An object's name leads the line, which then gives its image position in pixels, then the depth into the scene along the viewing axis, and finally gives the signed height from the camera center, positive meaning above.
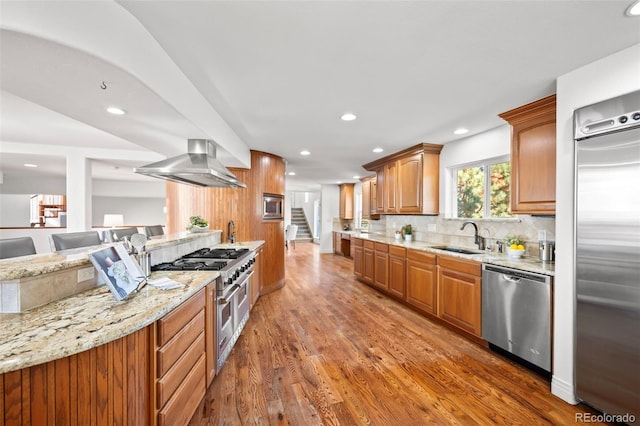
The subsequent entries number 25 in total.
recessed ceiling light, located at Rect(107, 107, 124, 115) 1.83 +0.72
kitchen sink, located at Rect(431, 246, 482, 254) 3.24 -0.48
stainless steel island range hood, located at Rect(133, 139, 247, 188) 2.36 +0.41
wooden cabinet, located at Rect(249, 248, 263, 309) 3.47 -0.97
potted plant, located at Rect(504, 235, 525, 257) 2.64 -0.34
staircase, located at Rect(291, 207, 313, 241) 12.38 -0.53
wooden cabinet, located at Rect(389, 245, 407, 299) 3.75 -0.86
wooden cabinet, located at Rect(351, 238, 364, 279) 4.98 -0.86
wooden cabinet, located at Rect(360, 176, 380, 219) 6.62 +0.39
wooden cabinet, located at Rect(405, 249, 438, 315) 3.18 -0.88
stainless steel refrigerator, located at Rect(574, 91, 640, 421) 1.54 -0.26
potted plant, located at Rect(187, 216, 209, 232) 3.48 -0.18
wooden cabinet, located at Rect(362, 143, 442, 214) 3.91 +0.50
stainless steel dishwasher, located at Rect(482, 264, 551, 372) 2.08 -0.86
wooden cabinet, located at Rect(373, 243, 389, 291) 4.15 -0.89
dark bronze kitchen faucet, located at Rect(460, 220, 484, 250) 3.27 -0.32
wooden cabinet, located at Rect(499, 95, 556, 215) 2.24 +0.50
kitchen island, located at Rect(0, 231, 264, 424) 0.90 -0.59
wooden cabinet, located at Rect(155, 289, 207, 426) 1.31 -0.86
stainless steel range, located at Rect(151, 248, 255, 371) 2.14 -0.66
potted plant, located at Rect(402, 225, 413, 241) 4.39 -0.33
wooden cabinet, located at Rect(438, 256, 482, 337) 2.63 -0.86
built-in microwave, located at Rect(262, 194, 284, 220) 4.45 +0.09
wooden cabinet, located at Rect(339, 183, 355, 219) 8.60 +0.43
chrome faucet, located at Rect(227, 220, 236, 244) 4.10 -0.28
